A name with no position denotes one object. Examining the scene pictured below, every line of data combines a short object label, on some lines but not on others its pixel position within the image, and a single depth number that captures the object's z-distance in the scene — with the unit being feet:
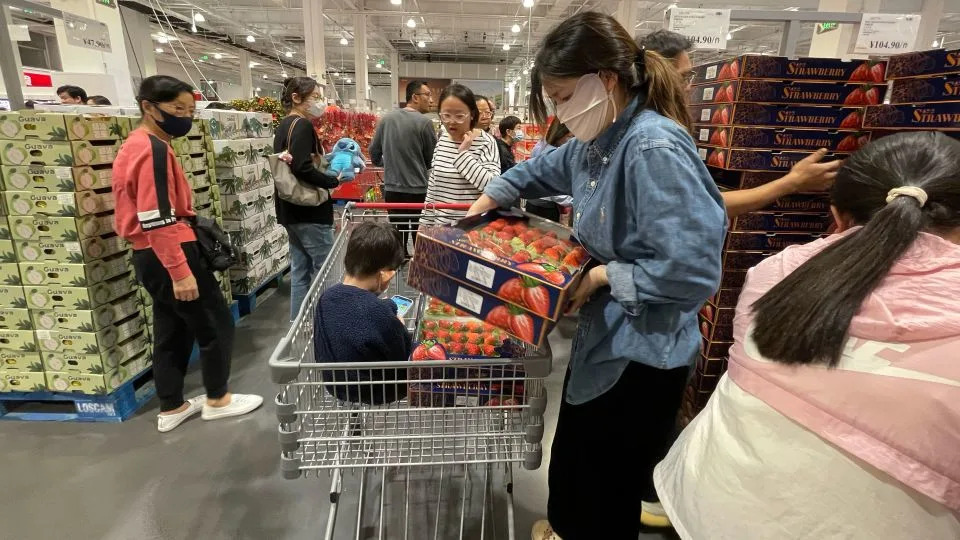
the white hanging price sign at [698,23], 8.94
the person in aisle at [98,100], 16.51
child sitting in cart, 5.27
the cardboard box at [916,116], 5.86
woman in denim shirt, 3.66
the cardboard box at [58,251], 8.91
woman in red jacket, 7.98
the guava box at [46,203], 8.73
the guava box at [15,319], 9.25
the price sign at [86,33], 11.63
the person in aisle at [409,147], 13.94
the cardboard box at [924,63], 5.86
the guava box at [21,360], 9.41
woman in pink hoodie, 2.59
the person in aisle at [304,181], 11.41
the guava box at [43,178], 8.65
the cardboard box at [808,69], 6.73
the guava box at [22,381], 9.47
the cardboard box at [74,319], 9.14
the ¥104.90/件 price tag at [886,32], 9.00
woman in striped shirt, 9.96
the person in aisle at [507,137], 14.20
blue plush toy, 14.87
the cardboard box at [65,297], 9.05
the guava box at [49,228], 8.81
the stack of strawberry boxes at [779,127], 6.77
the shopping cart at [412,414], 4.40
